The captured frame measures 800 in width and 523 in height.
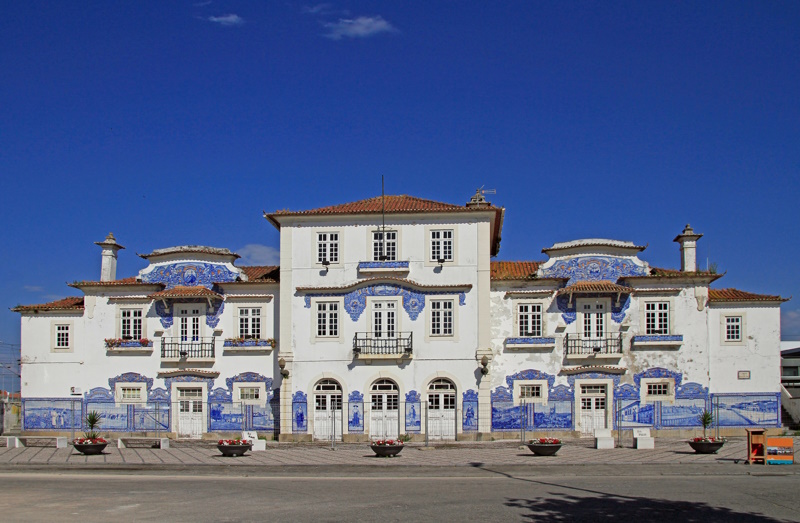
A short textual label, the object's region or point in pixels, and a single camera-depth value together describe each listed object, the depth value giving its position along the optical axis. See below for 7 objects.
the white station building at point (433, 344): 35.94
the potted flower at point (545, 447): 29.42
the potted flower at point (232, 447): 30.61
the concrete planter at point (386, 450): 29.76
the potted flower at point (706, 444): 29.55
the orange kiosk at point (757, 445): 26.44
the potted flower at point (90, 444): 30.63
